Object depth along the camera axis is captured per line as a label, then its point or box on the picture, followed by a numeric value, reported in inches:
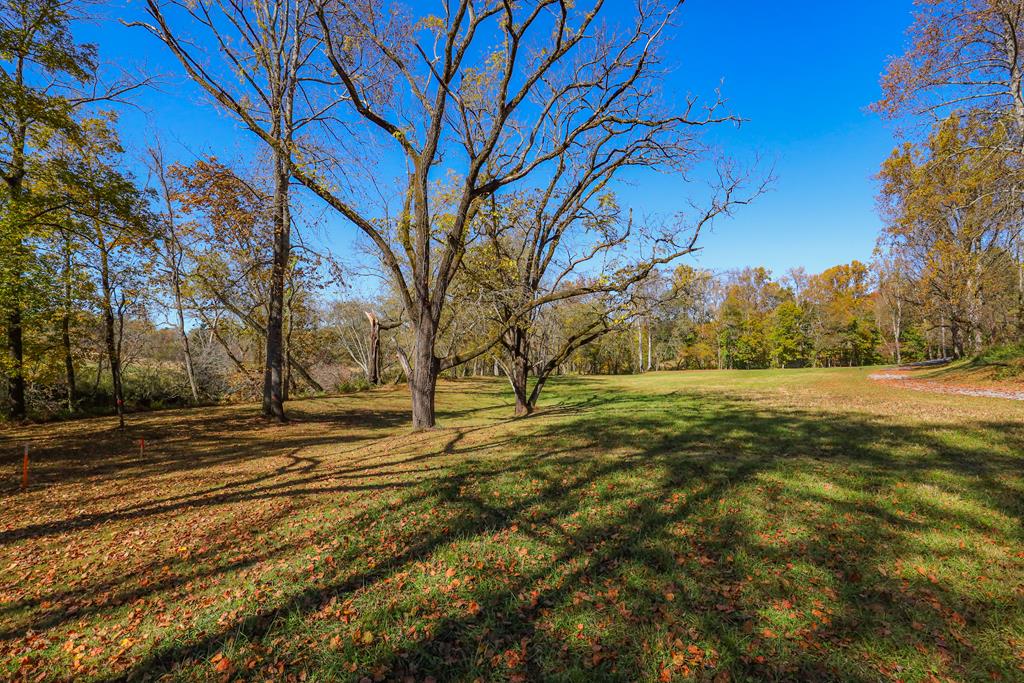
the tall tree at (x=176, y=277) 616.4
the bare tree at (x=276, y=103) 322.7
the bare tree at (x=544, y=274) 430.0
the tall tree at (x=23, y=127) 313.6
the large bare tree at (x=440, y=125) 327.3
